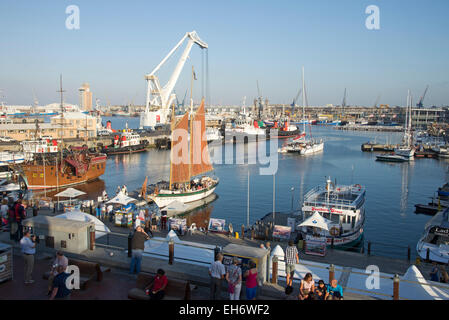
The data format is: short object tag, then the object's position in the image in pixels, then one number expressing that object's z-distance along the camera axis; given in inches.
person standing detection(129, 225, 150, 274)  316.8
